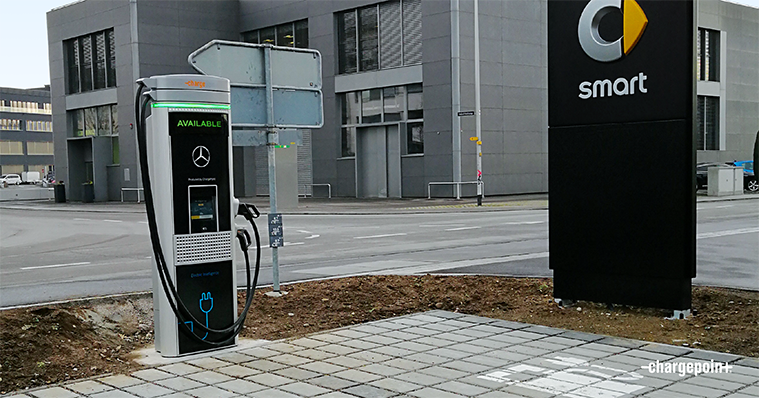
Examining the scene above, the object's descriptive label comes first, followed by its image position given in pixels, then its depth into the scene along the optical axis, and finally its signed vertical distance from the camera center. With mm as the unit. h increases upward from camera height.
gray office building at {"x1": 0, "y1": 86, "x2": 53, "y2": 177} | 120375 +5681
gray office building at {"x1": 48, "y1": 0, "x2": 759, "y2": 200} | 36250 +4067
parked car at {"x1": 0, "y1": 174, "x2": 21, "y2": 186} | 96300 -1513
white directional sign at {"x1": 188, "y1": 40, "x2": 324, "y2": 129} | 8195 +914
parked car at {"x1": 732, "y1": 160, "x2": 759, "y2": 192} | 42094 -1347
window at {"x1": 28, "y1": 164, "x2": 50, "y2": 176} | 123875 -28
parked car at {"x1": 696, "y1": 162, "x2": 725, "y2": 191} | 41219 -1109
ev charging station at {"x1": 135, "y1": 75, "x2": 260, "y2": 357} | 6422 -339
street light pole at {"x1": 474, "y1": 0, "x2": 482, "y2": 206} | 32156 +3096
